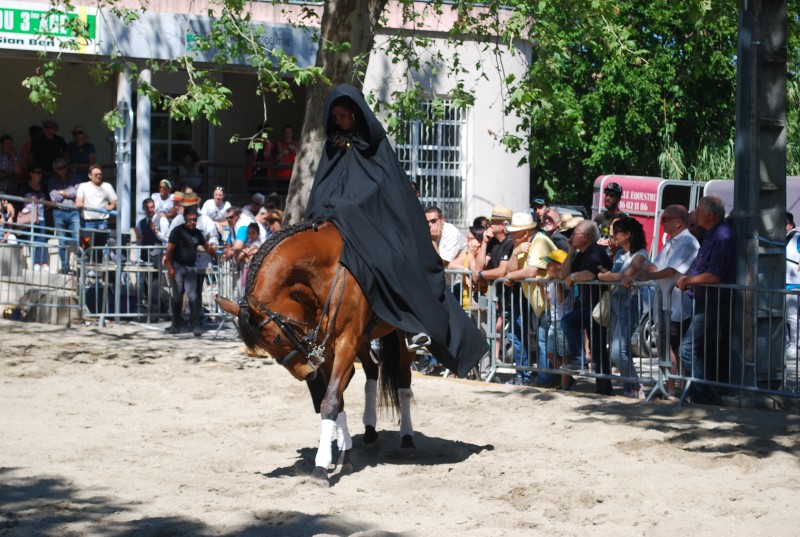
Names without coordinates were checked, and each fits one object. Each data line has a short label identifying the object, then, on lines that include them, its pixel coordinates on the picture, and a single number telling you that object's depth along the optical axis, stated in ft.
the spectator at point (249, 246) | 49.65
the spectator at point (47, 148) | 66.69
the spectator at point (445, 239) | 43.27
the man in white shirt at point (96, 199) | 60.54
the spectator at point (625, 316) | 35.53
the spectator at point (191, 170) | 72.79
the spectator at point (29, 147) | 66.95
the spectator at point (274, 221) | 51.16
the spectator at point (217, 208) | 62.08
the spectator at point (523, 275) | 38.70
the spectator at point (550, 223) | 45.11
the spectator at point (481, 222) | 47.04
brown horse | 22.98
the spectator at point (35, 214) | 54.13
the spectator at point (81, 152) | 66.59
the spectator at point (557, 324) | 37.58
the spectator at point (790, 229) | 47.09
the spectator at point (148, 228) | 57.88
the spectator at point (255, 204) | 61.87
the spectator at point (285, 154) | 70.13
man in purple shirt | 33.71
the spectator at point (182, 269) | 51.37
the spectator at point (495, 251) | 40.29
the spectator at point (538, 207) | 55.26
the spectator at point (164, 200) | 60.39
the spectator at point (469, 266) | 41.27
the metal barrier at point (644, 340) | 32.99
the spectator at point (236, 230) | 51.64
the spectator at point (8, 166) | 65.77
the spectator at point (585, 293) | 36.68
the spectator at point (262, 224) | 53.31
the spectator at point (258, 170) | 71.10
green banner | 62.03
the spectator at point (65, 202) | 58.90
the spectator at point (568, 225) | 48.29
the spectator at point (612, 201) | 45.16
